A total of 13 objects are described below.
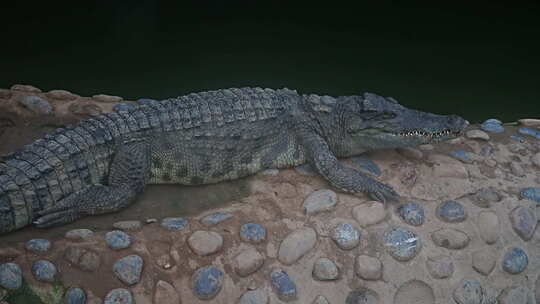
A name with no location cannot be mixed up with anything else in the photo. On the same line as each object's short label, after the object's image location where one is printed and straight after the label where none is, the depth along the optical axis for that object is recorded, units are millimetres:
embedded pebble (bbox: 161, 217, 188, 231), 3243
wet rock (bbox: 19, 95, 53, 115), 4270
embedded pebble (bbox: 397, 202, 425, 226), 3537
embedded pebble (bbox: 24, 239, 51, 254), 2945
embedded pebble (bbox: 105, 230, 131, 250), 3047
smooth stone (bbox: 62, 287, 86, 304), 2801
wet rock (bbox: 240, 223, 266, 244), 3249
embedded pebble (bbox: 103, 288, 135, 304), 2828
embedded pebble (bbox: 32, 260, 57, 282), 2840
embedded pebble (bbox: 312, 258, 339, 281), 3174
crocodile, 3297
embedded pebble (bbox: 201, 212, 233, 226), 3316
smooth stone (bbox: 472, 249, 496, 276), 3432
